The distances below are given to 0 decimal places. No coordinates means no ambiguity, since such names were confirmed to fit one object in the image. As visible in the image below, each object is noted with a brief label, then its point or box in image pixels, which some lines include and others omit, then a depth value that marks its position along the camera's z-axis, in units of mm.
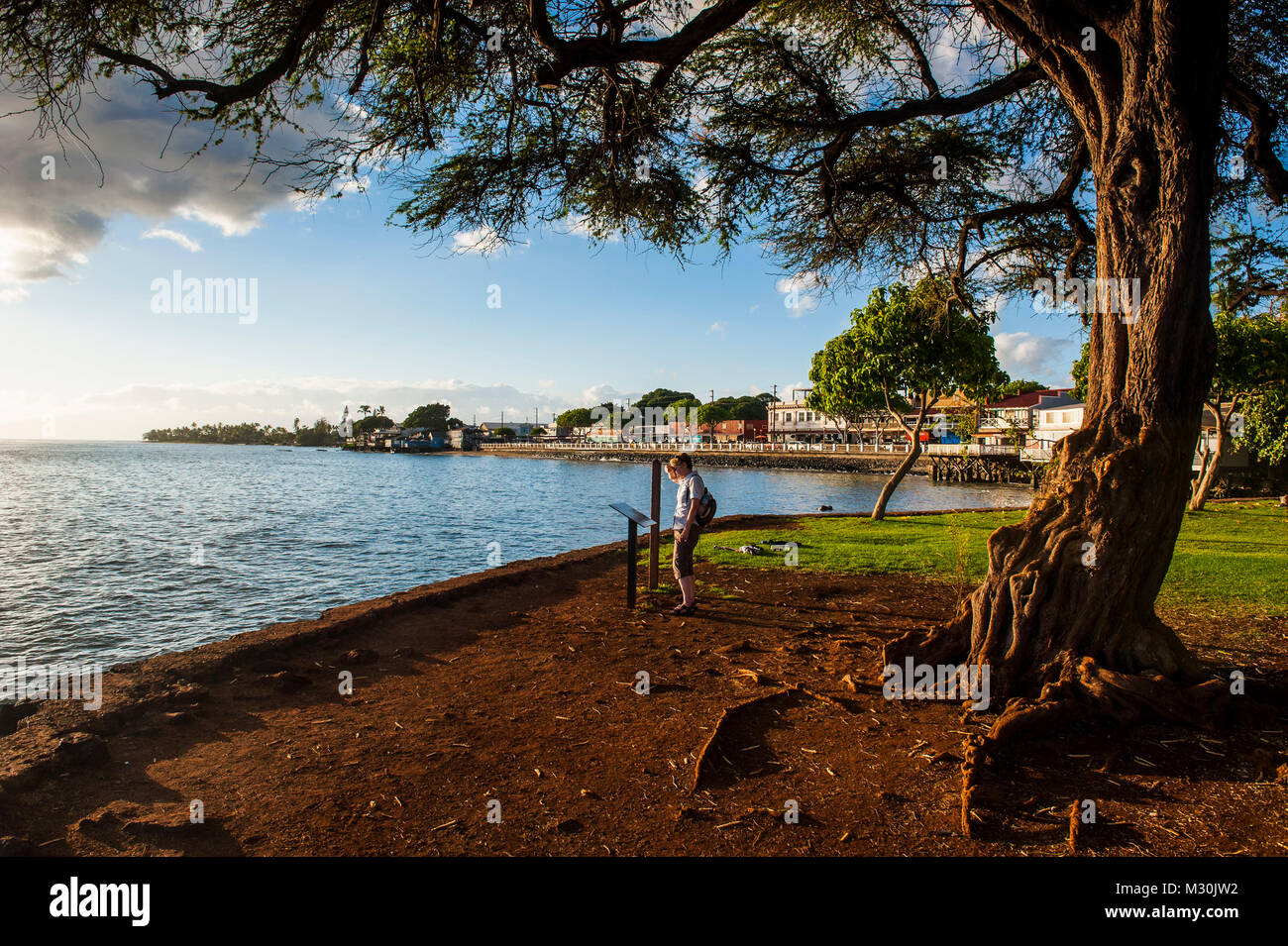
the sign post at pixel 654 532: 9896
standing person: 8383
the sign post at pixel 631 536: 8883
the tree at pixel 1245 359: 20766
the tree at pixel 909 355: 19297
